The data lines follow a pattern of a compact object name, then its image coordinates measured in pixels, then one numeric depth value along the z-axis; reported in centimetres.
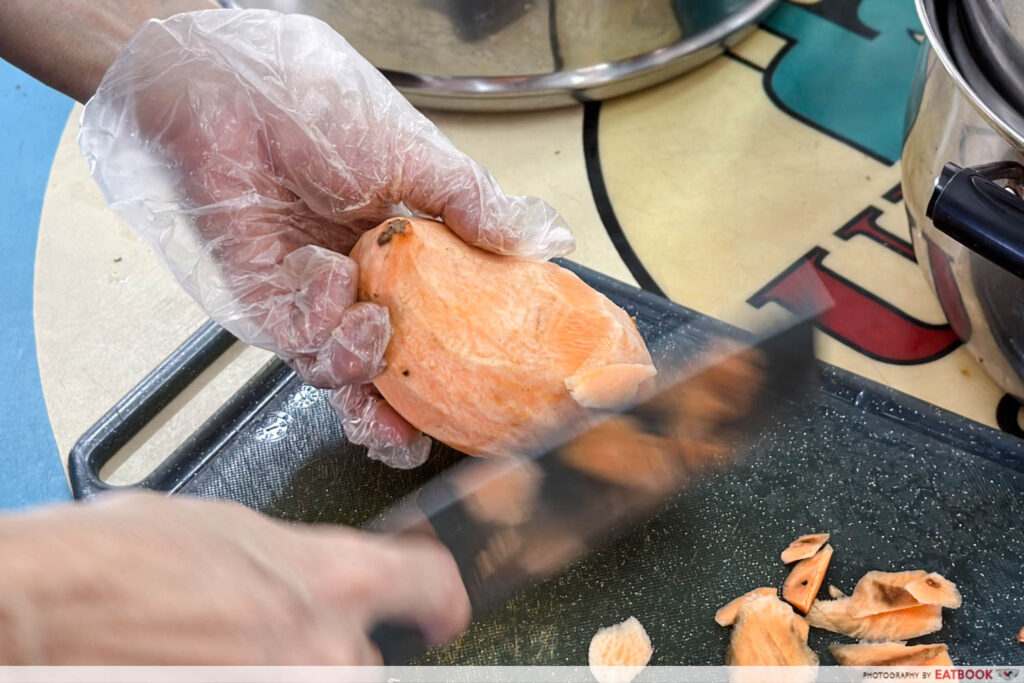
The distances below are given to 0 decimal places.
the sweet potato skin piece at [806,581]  83
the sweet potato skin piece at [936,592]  81
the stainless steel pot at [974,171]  74
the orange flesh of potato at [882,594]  81
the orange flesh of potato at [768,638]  80
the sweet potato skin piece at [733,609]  83
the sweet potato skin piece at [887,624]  81
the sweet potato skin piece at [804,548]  85
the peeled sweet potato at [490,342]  79
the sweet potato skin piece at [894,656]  79
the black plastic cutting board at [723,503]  83
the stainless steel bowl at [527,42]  126
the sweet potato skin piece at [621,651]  80
